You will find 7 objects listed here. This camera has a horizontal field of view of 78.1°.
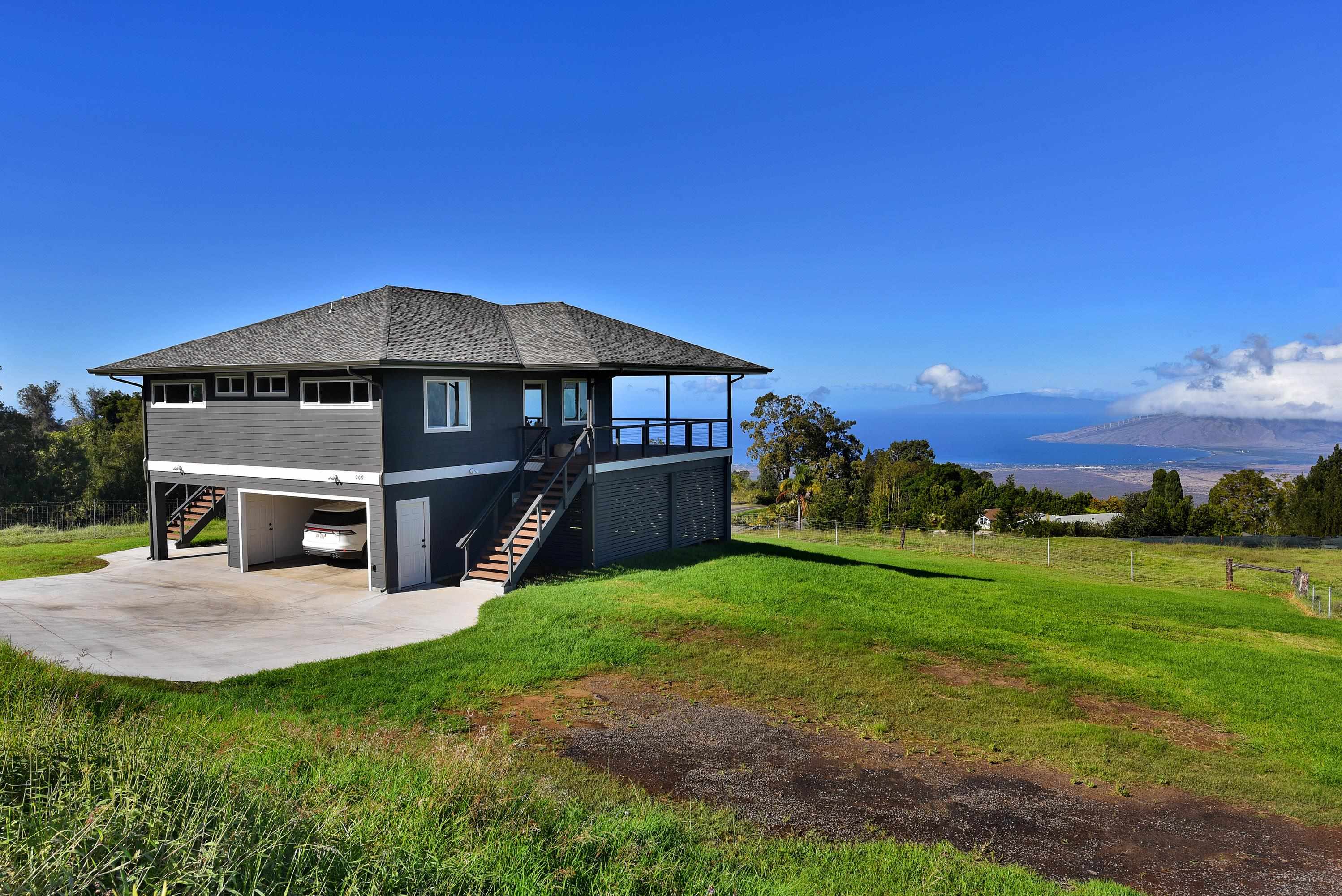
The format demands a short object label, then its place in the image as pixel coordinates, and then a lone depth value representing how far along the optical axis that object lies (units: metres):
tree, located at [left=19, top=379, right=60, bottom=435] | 78.38
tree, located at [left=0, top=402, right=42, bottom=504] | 39.81
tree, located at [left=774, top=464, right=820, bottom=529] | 56.69
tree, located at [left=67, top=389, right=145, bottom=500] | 40.91
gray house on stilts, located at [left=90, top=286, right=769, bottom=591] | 17.66
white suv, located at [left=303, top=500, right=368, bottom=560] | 19.27
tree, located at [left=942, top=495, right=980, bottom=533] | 47.19
